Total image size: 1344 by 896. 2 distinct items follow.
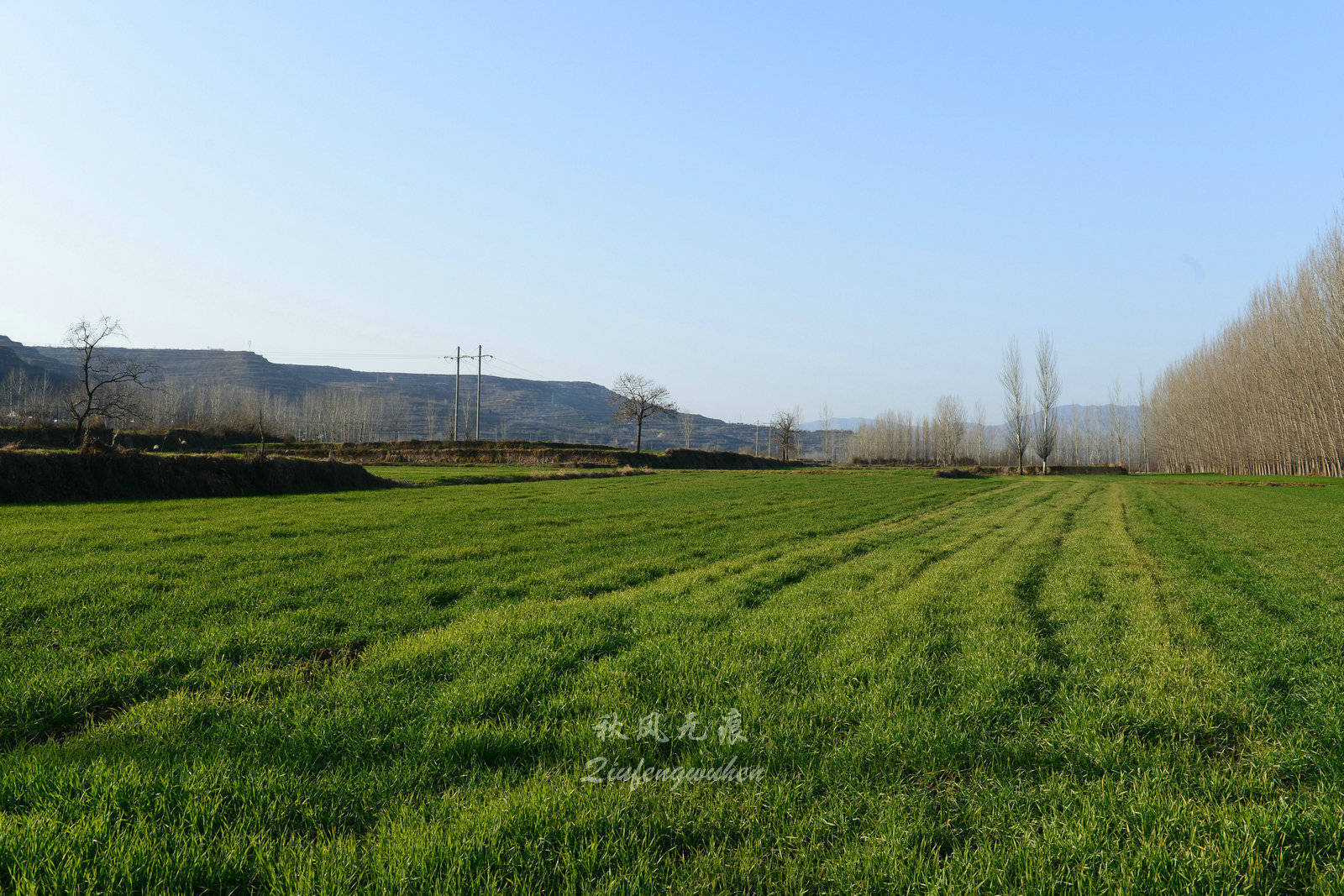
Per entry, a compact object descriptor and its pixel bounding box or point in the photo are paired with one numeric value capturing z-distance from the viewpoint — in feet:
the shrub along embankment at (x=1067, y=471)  238.48
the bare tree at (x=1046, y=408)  252.21
